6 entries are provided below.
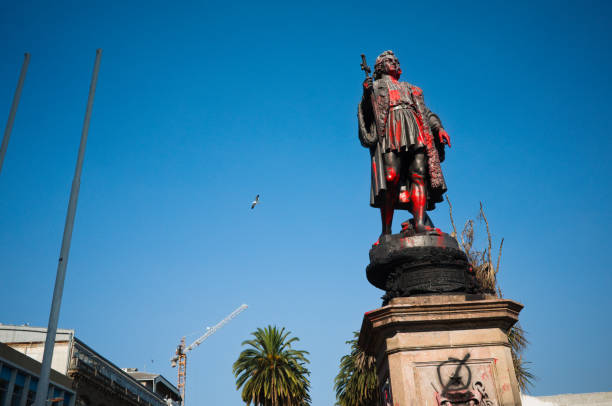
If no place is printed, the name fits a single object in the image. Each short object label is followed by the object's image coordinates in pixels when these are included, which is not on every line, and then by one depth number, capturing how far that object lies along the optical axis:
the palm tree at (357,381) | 32.28
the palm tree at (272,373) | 36.03
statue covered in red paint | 7.23
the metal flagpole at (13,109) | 12.53
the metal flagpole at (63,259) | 9.52
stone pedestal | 5.60
